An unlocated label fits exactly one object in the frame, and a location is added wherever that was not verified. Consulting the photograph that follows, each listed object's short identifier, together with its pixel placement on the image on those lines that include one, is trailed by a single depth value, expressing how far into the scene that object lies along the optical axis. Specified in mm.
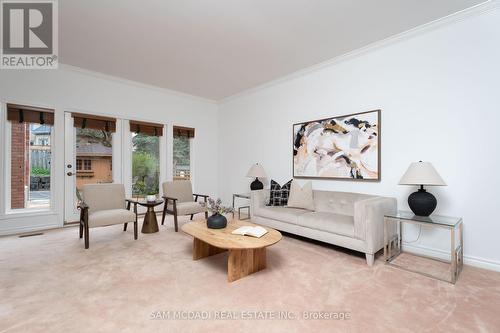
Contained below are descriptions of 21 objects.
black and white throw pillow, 4062
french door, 4230
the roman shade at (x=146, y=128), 4901
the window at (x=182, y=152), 5586
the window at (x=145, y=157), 4962
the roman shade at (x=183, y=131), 5547
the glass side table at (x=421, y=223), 2287
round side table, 3791
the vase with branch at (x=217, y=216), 2820
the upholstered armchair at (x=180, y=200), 3953
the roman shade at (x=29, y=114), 3730
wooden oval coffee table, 2248
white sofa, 2660
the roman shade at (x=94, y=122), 4289
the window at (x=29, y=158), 3811
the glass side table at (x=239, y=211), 4897
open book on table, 2520
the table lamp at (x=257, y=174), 4633
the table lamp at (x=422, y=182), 2529
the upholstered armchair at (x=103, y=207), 3146
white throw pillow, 3732
